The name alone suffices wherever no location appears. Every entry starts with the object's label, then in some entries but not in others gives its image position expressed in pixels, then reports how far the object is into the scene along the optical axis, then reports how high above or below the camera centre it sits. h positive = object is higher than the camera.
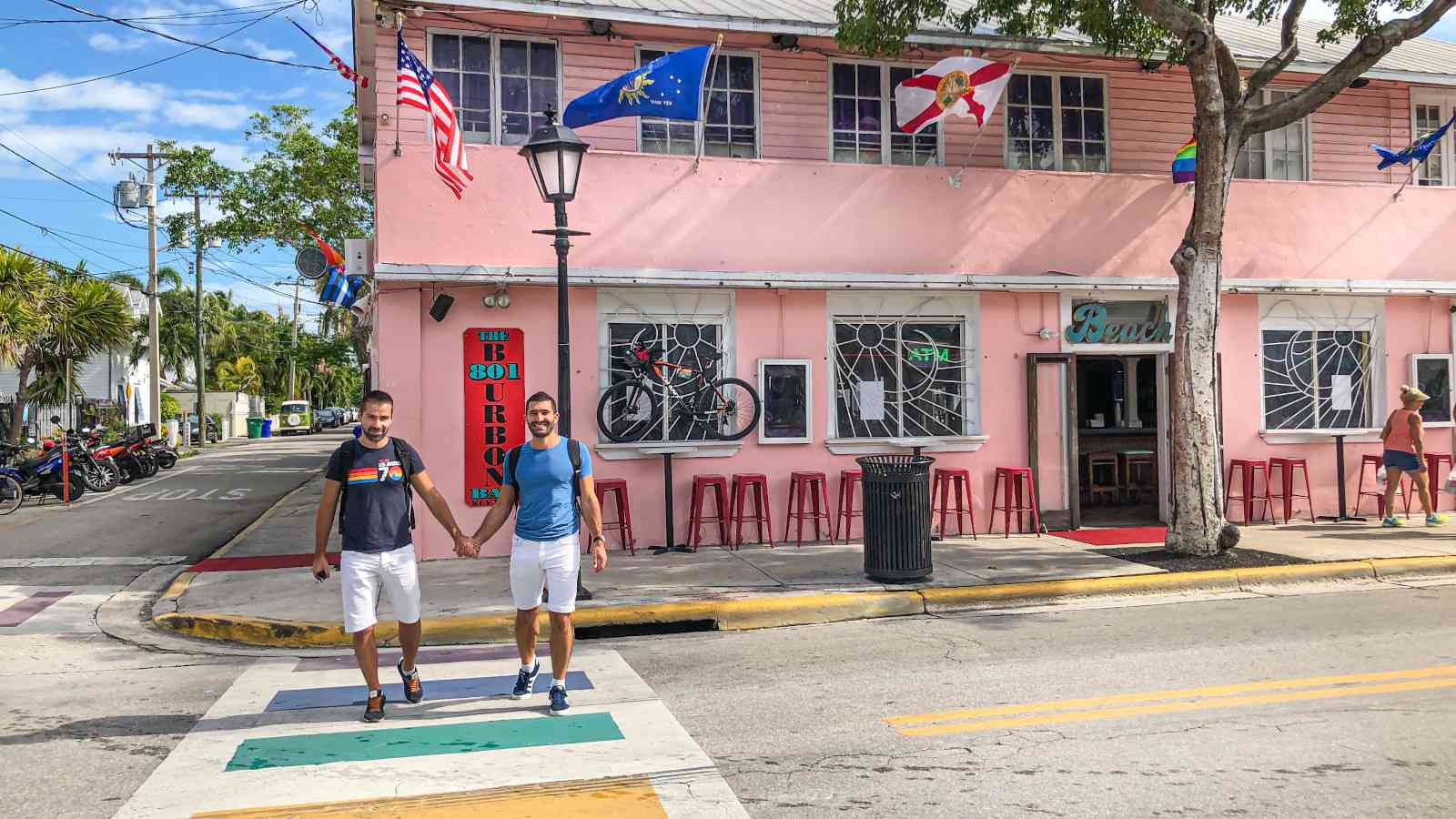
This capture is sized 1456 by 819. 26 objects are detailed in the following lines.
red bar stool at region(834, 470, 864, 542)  11.85 -1.04
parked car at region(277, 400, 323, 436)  60.31 +0.14
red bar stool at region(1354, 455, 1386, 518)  13.27 -1.01
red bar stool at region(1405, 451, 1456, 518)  13.82 -0.87
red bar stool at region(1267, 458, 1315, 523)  13.12 -0.91
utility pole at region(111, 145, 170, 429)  33.06 +4.23
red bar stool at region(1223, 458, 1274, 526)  13.03 -0.97
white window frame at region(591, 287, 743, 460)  11.56 +1.11
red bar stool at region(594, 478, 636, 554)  11.26 -0.93
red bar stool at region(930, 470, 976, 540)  12.16 -0.93
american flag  9.81 +2.91
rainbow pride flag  12.97 +3.00
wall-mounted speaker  10.95 +1.16
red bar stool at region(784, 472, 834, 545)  11.78 -0.92
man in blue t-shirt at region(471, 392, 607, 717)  5.79 -0.62
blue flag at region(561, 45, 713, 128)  10.37 +3.15
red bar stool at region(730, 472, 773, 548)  11.63 -0.95
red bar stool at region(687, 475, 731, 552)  11.52 -1.03
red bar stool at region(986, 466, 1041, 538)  12.31 -0.93
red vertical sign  11.19 +0.13
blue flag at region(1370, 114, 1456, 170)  13.37 +3.17
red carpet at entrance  11.77 -1.49
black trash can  9.37 -0.97
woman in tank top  12.42 -0.56
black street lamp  8.62 +1.95
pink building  11.27 +1.78
